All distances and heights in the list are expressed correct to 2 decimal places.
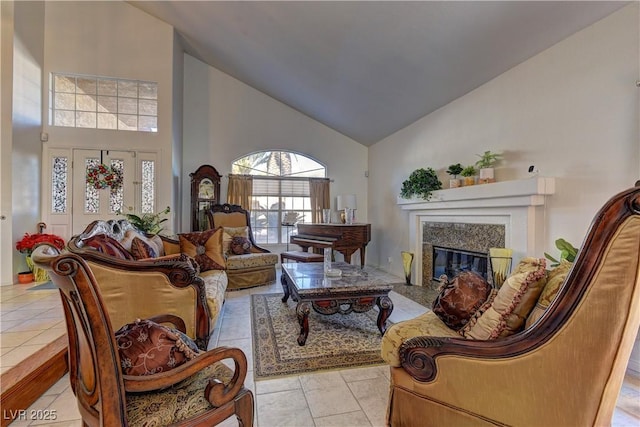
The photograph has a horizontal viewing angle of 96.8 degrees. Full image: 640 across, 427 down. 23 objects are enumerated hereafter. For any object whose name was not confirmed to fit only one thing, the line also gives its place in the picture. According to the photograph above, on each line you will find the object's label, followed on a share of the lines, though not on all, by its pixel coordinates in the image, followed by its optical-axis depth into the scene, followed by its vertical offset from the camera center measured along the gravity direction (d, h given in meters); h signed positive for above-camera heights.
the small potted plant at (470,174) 3.48 +0.50
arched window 6.21 +0.50
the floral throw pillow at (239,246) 4.65 -0.55
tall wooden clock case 5.50 +0.39
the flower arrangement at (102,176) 4.63 +0.59
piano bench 4.88 -0.76
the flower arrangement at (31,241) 3.98 -0.42
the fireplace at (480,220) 2.70 -0.07
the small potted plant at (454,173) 3.63 +0.53
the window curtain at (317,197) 6.39 +0.37
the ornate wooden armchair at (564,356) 0.87 -0.52
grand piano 5.05 -0.45
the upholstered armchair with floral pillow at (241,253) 4.30 -0.67
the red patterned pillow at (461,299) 1.60 -0.49
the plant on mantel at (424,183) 4.04 +0.45
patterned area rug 2.19 -1.16
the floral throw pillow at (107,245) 2.03 -0.25
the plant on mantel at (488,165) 3.18 +0.57
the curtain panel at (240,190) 5.89 +0.47
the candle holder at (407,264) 4.53 -0.81
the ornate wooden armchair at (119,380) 0.87 -0.61
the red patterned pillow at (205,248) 3.34 -0.42
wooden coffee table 2.49 -0.74
